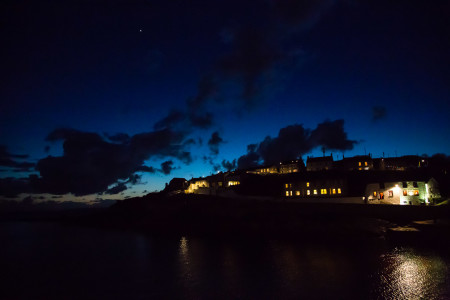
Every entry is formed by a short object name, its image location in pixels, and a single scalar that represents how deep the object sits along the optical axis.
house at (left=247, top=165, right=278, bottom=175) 119.00
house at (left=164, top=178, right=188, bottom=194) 111.56
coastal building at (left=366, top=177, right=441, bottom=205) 66.00
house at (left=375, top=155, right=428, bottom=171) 105.81
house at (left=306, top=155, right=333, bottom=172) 109.56
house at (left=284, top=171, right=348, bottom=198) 76.25
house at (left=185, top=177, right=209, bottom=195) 99.28
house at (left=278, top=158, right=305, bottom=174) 116.01
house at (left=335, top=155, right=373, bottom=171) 101.81
